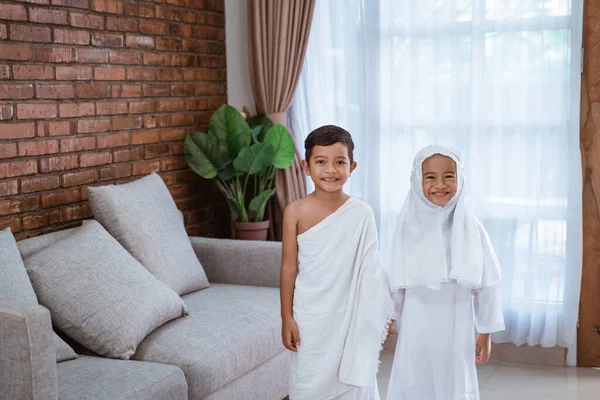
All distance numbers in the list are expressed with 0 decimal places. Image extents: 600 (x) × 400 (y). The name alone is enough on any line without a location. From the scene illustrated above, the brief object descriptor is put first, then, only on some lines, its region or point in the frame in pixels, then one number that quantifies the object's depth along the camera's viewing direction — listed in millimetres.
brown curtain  4371
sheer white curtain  3869
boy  2461
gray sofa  2156
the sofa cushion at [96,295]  2803
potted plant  4074
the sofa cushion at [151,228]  3307
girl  2414
